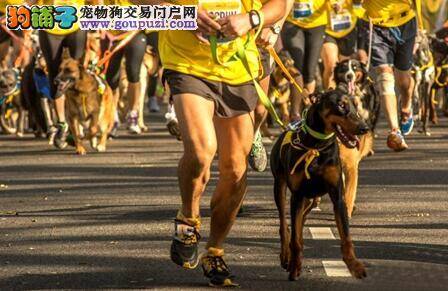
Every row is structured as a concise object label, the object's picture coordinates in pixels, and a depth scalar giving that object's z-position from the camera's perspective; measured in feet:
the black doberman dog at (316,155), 29.89
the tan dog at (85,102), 63.26
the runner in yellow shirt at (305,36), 60.39
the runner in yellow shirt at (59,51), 60.54
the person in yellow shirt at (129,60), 68.08
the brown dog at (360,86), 54.13
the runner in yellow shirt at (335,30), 66.74
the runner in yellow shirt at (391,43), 55.88
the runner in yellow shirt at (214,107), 28.09
